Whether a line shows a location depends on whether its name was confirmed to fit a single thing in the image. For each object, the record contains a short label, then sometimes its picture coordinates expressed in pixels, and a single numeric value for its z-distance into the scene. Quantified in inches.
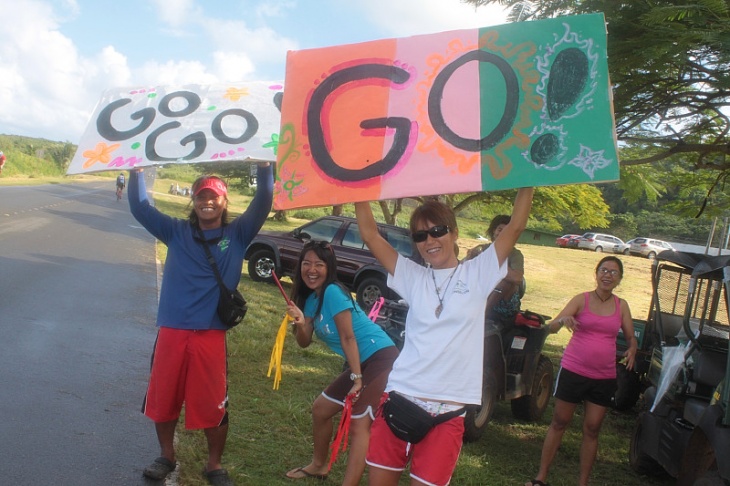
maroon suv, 533.6
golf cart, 158.6
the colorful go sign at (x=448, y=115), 116.3
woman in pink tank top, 191.5
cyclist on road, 1616.6
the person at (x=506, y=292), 223.6
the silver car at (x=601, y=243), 1974.7
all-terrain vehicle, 242.2
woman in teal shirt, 159.6
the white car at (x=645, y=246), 1785.2
